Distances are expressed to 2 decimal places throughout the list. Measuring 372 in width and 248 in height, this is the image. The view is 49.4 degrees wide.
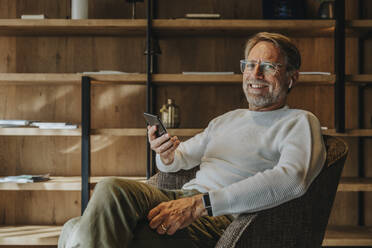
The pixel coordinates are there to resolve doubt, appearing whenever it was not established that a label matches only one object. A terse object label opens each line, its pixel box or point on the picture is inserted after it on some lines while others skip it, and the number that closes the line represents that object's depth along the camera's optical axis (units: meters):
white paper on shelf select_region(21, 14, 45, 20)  2.50
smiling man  1.23
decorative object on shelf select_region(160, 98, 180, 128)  2.51
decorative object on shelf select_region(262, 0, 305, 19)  2.52
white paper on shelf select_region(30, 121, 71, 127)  2.47
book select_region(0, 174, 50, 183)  2.47
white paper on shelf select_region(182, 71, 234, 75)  2.45
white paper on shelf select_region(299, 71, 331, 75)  2.44
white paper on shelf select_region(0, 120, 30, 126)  2.50
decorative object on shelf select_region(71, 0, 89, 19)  2.55
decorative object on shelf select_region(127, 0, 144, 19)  2.59
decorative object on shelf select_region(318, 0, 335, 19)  2.54
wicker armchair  1.20
